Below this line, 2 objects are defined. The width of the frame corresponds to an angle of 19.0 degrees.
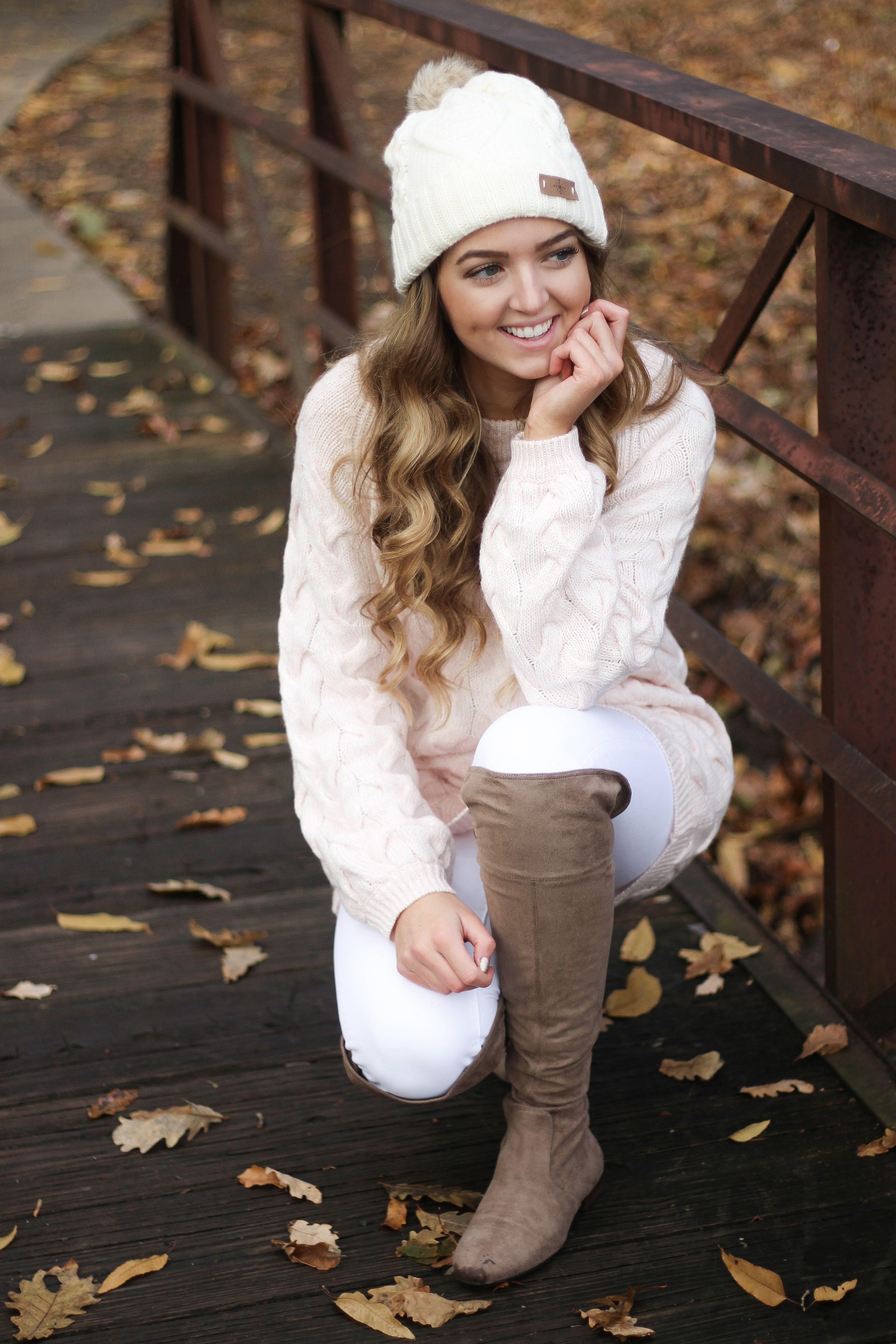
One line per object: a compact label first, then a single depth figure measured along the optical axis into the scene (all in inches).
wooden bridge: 130.4
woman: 127.3
